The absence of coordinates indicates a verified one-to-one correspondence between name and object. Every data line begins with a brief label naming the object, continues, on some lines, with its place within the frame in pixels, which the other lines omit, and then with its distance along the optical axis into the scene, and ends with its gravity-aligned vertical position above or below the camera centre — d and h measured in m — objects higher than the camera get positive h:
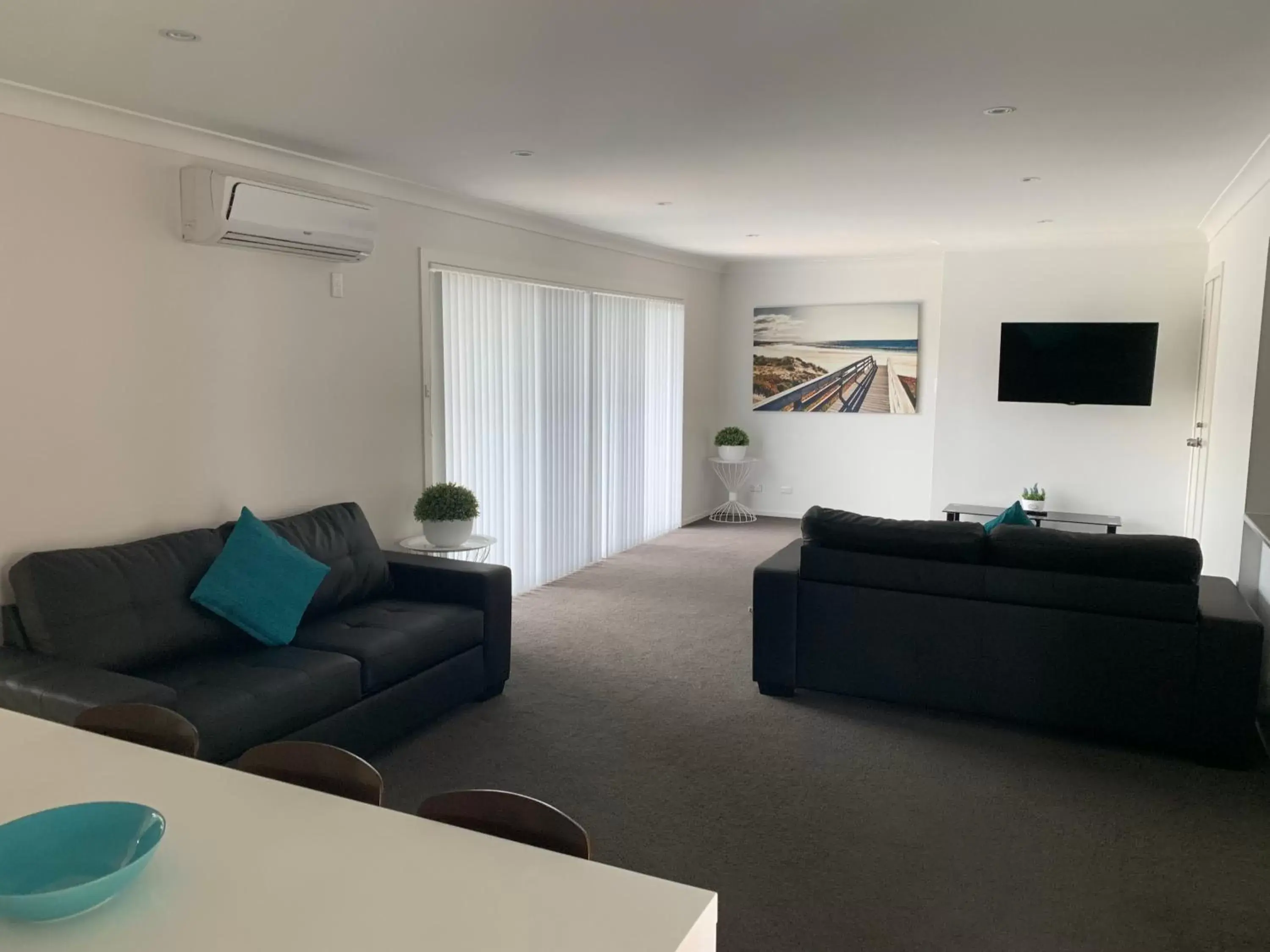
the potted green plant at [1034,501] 7.55 -0.98
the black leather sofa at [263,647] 2.98 -1.02
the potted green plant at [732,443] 9.01 -0.63
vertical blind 5.65 -0.27
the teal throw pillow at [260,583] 3.60 -0.83
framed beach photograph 8.61 +0.19
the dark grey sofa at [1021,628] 3.58 -1.02
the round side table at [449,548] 4.93 -0.91
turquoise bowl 1.33 -0.70
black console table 7.27 -1.08
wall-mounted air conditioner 3.78 +0.67
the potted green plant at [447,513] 4.86 -0.71
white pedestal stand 9.38 -1.05
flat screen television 7.19 +0.13
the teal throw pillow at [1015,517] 4.51 -0.66
